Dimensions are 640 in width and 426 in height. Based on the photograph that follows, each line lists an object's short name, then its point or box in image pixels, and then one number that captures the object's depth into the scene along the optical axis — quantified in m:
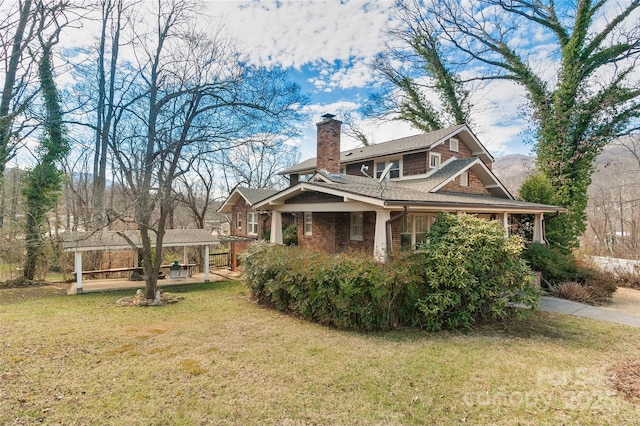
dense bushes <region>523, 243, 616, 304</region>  10.33
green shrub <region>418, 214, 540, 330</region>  7.27
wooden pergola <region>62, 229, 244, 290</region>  11.91
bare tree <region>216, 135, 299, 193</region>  30.73
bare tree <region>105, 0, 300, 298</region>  10.41
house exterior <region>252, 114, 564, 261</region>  9.55
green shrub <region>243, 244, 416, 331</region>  7.22
